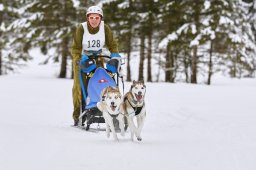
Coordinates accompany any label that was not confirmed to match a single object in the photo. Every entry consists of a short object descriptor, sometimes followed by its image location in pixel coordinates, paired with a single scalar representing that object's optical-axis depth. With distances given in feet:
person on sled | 55.26
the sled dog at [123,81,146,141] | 45.85
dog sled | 53.21
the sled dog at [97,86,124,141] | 46.55
